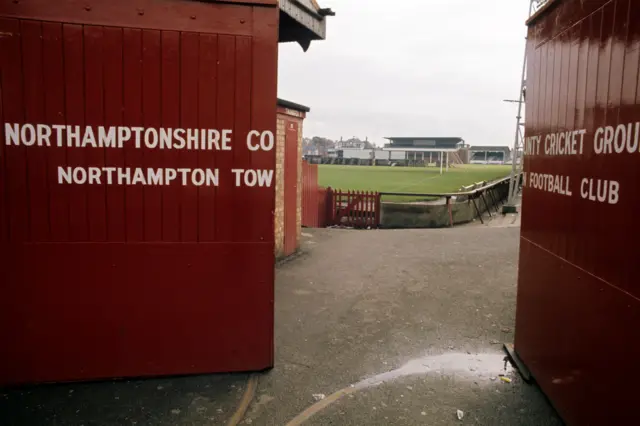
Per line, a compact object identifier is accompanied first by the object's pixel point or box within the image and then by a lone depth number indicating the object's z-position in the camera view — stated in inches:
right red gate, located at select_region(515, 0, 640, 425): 116.1
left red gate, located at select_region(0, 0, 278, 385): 159.3
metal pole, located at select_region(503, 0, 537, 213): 801.7
